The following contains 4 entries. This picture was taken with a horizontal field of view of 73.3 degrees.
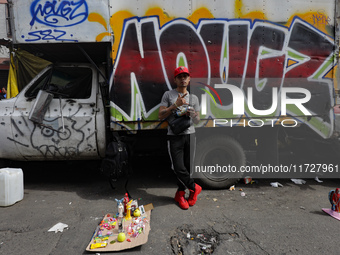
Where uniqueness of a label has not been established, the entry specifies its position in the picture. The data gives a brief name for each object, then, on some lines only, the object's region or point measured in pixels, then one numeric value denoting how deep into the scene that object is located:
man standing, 3.04
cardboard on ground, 2.26
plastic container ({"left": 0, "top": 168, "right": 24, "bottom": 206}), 3.22
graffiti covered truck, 3.23
